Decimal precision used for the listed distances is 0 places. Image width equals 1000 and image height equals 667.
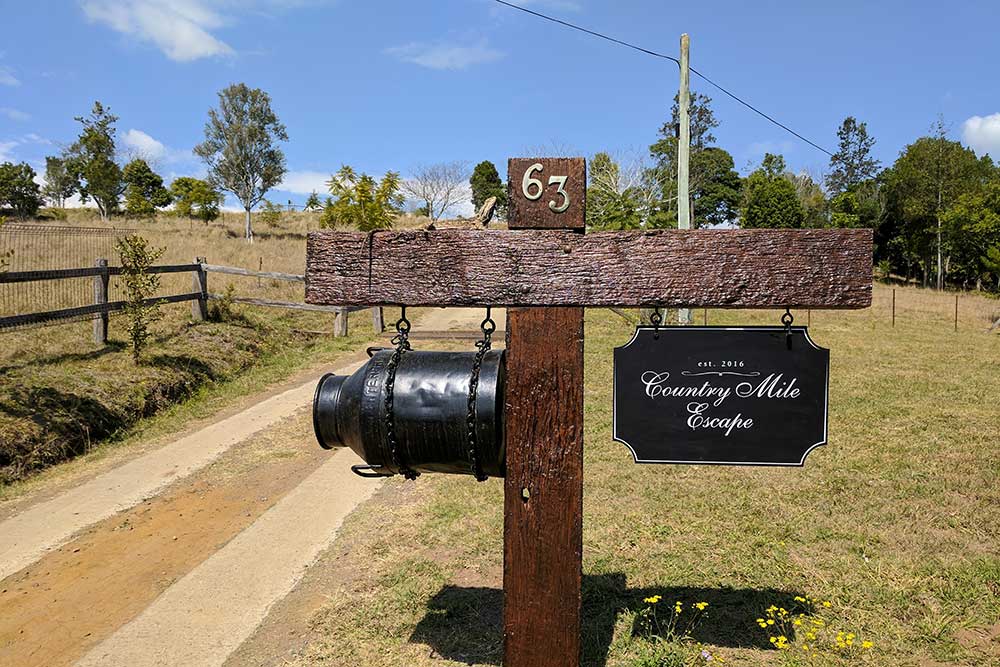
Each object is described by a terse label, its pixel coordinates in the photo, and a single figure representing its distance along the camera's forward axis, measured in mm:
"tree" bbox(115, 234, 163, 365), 8711
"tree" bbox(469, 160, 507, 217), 58034
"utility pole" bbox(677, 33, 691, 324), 14281
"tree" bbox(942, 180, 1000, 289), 34906
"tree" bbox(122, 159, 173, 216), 50441
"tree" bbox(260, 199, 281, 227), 48369
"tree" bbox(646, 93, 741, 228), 53344
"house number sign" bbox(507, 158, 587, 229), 2082
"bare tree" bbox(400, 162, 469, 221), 46591
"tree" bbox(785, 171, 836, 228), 51312
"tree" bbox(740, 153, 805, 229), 46406
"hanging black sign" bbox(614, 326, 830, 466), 2158
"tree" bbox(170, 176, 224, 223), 46594
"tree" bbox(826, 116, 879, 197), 53094
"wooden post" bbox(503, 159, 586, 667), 2092
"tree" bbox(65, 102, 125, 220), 38312
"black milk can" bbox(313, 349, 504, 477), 2170
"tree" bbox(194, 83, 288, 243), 50625
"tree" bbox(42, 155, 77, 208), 51906
